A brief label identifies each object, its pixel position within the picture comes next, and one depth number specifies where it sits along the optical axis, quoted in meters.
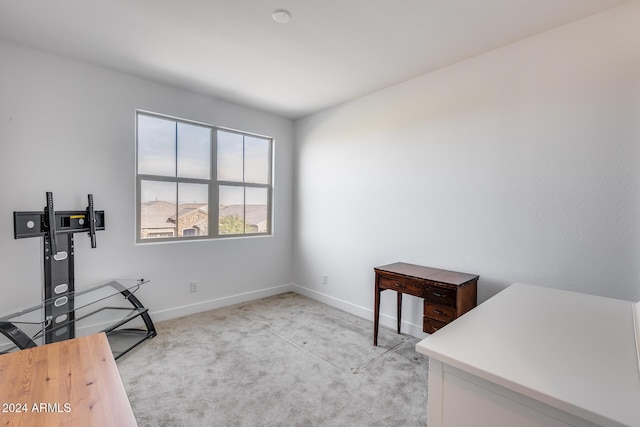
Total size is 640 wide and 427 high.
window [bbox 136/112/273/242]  3.23
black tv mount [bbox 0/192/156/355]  2.24
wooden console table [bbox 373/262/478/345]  2.24
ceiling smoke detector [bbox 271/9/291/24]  1.99
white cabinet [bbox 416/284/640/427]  0.77
